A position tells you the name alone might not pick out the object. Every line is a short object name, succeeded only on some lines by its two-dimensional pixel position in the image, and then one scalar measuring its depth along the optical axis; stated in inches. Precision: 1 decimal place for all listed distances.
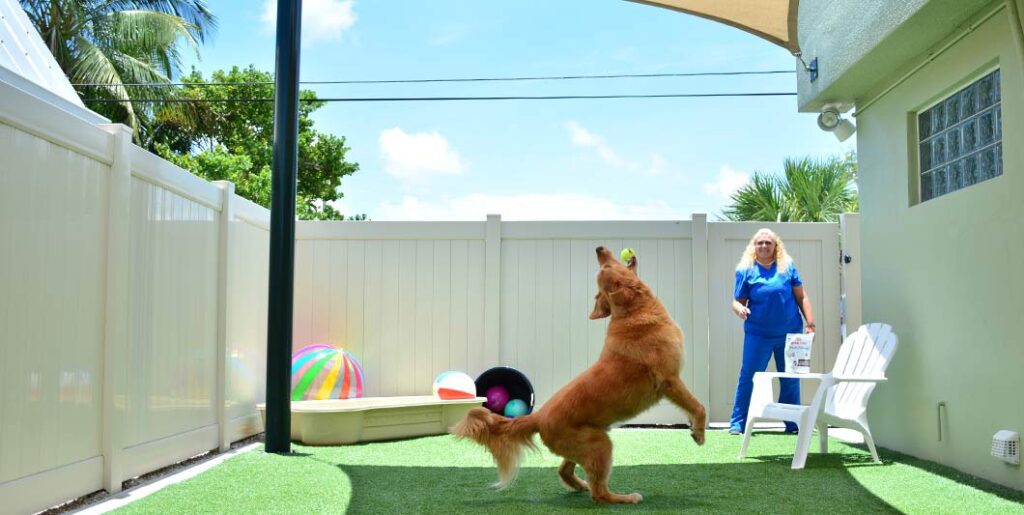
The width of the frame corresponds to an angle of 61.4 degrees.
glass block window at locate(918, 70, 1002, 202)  190.7
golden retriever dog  150.6
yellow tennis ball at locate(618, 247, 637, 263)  185.2
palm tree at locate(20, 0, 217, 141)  798.5
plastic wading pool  241.6
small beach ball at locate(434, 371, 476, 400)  271.1
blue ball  278.1
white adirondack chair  205.2
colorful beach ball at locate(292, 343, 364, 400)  266.7
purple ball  284.4
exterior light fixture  268.2
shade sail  265.7
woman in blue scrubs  265.6
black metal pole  218.4
